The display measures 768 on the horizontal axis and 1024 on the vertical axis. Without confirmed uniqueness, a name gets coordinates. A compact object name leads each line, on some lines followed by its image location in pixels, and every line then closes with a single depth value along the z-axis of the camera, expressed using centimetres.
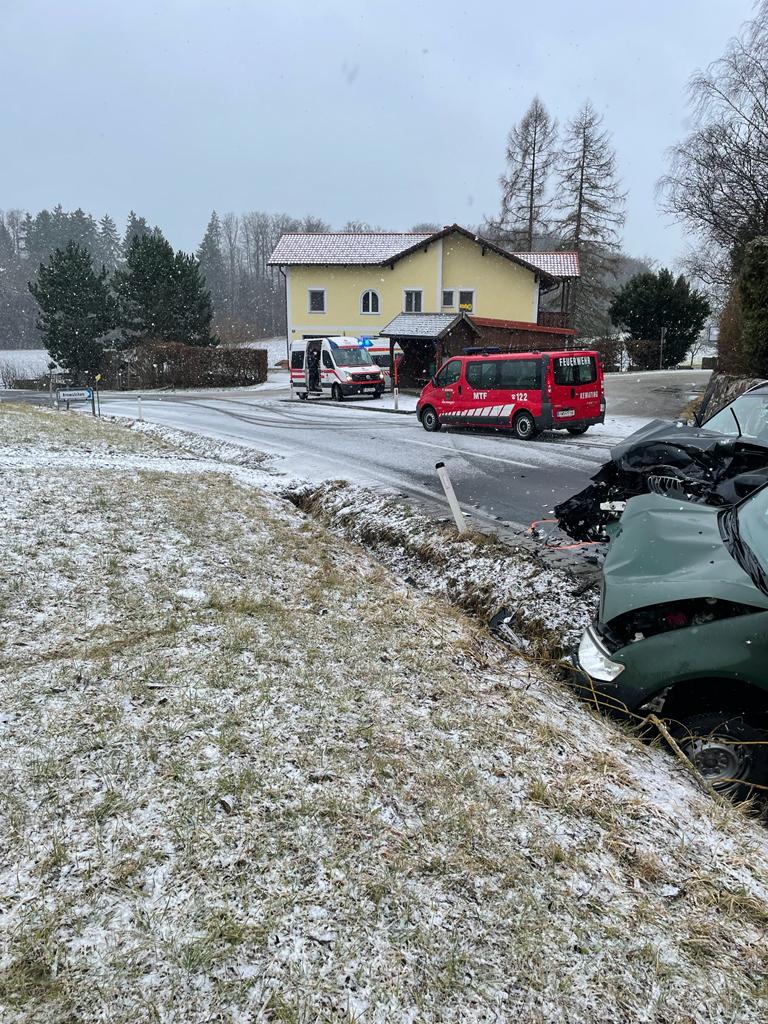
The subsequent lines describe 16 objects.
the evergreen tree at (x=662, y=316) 4012
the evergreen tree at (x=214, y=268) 9644
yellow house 3809
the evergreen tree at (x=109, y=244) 10456
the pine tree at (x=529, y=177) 4919
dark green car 323
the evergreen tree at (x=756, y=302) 1433
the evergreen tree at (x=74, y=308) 4350
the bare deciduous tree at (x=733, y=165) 1977
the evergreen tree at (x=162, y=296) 4303
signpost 2180
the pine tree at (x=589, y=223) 4562
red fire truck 1583
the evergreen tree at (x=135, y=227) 8171
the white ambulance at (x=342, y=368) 2742
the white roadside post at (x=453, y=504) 792
